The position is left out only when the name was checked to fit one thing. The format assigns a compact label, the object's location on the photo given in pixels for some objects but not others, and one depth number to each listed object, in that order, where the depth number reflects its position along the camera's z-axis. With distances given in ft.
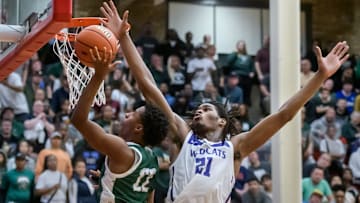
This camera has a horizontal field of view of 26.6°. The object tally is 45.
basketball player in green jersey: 11.57
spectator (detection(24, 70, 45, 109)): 31.76
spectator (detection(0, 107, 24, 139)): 29.96
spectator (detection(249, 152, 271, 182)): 31.71
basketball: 12.91
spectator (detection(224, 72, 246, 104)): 37.30
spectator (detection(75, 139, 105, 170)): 29.58
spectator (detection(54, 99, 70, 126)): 31.24
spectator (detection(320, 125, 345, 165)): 34.65
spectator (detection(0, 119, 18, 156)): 29.41
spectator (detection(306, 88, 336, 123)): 37.01
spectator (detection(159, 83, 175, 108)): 35.76
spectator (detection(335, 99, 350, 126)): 37.24
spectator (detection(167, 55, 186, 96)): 37.86
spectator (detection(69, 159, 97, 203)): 27.99
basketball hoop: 15.55
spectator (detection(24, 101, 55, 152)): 29.96
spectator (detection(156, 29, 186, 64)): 39.50
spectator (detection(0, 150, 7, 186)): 27.96
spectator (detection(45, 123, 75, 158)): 29.58
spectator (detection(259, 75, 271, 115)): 38.70
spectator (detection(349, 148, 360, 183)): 33.57
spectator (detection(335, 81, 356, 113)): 38.37
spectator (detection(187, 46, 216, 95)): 37.88
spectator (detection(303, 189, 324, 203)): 30.22
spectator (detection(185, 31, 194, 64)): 39.86
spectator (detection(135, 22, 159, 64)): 38.52
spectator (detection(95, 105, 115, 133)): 31.89
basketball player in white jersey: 13.60
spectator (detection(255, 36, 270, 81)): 39.50
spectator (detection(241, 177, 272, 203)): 29.03
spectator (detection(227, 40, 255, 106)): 39.29
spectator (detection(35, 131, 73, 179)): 27.84
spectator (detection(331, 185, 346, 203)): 31.58
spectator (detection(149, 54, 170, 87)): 37.40
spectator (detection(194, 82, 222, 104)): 35.82
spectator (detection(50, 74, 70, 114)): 32.22
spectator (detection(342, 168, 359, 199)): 31.91
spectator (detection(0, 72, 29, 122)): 31.12
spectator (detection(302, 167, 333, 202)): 30.71
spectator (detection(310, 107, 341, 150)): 35.65
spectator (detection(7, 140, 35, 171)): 28.17
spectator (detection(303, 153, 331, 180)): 32.31
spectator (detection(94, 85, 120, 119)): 33.27
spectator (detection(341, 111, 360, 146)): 36.06
